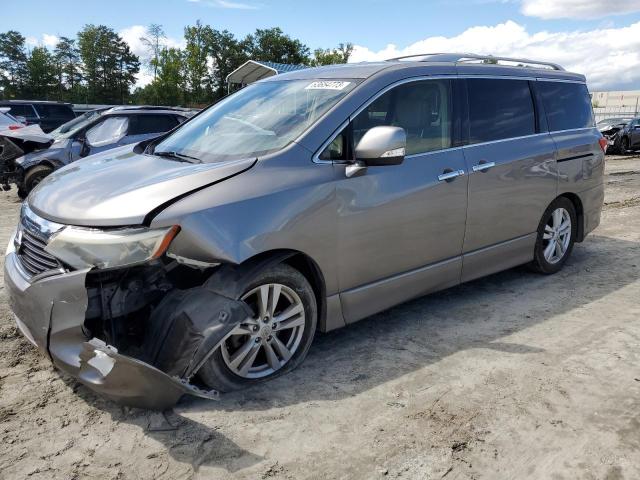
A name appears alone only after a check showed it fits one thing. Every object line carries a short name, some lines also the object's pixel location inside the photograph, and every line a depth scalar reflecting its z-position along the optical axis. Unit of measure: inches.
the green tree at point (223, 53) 3024.1
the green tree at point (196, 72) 2593.5
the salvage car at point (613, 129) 770.8
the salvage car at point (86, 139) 370.3
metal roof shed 914.7
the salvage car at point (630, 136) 754.2
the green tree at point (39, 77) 2685.8
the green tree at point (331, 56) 2970.0
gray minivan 109.0
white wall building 2922.5
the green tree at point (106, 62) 3056.1
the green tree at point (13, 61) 2770.7
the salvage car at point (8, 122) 396.4
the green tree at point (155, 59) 2522.1
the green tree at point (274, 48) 3238.2
